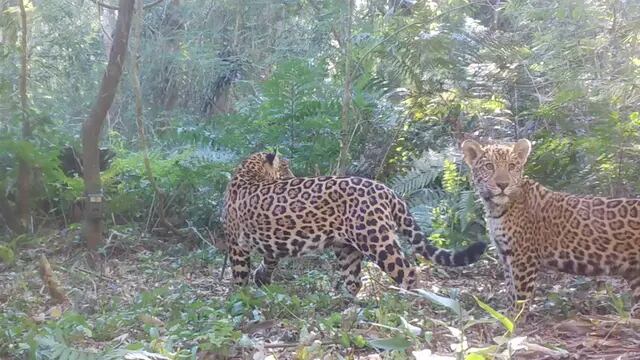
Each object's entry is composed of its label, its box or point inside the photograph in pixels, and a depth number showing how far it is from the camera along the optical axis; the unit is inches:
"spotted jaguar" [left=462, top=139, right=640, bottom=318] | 268.8
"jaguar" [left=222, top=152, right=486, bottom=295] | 298.2
